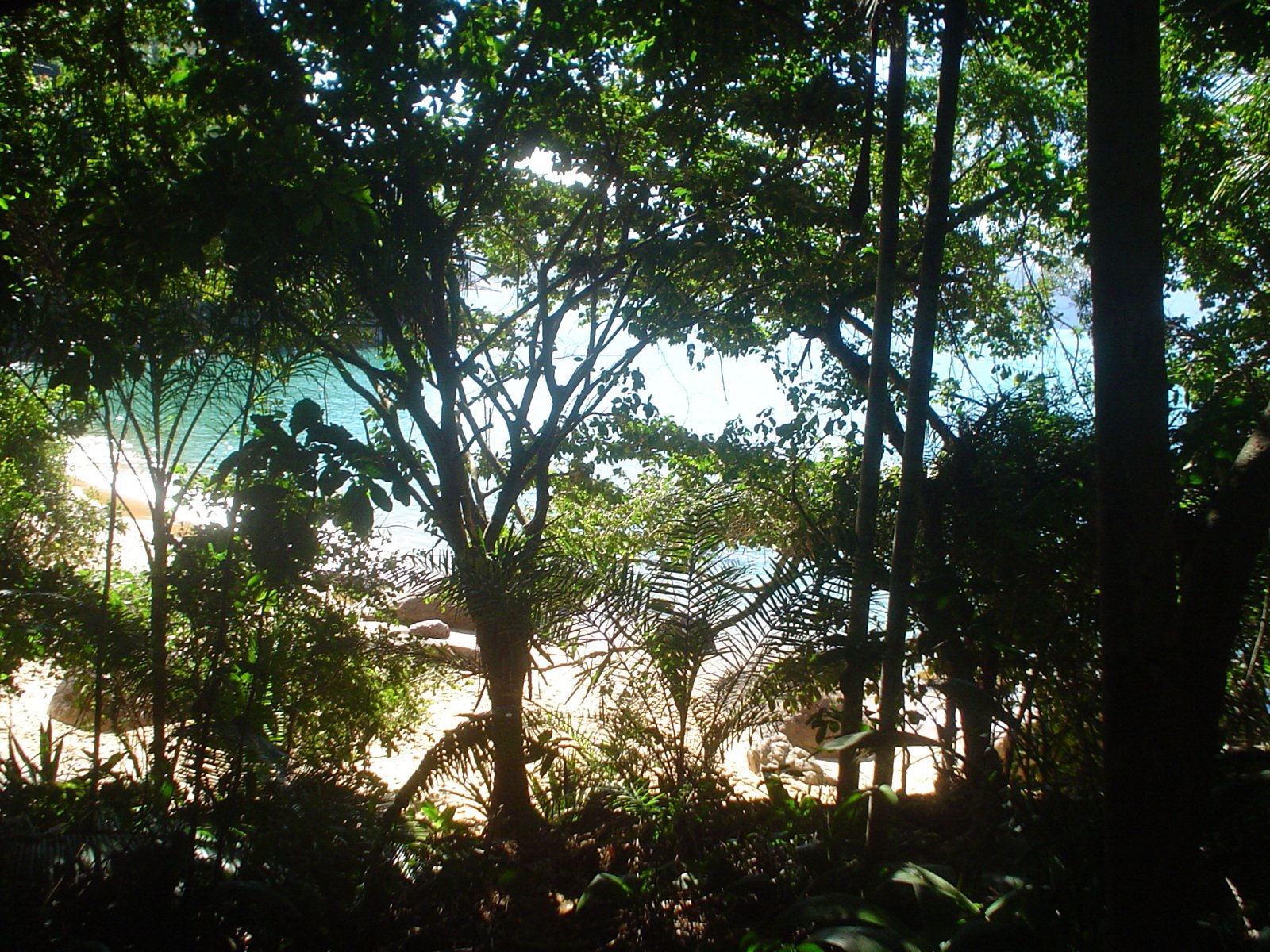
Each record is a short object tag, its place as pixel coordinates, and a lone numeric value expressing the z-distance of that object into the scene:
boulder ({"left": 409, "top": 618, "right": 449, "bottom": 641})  12.42
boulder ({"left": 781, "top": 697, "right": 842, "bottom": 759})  9.60
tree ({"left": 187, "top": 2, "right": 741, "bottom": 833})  4.50
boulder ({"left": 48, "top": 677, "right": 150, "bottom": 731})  5.15
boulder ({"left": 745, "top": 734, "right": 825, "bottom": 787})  7.75
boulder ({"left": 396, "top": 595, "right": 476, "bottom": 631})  14.32
